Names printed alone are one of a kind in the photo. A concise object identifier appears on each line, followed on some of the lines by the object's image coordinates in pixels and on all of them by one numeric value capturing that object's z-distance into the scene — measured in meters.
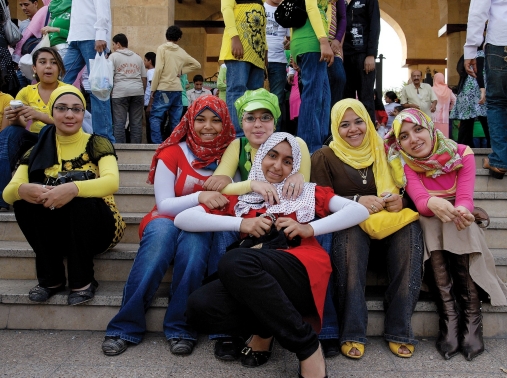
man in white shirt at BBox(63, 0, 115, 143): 5.14
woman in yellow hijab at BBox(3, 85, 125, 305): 2.82
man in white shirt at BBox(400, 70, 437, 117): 8.16
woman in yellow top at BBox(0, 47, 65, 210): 3.76
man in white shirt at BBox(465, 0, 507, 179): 4.09
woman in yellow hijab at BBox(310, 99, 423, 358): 2.62
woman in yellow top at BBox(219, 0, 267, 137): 4.31
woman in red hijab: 2.65
